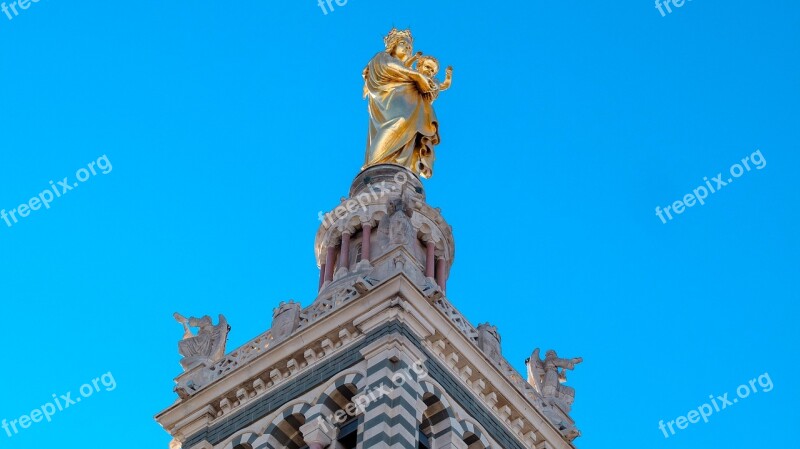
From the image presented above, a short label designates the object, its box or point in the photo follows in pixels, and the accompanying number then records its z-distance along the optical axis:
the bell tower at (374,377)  42.12
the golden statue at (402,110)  54.72
